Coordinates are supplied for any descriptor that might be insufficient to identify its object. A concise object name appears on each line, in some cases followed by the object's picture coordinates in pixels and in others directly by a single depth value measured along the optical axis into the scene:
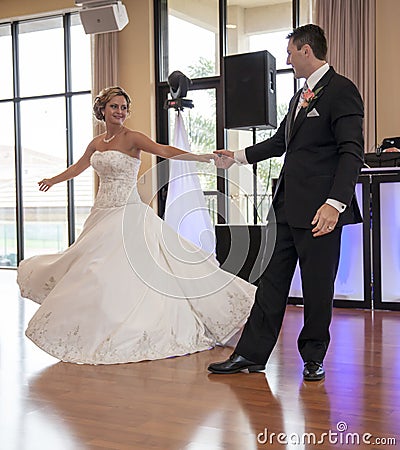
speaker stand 3.70
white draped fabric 4.09
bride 3.65
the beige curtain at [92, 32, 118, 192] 9.02
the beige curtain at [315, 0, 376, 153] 7.16
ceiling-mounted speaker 7.62
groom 2.89
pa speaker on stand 5.83
